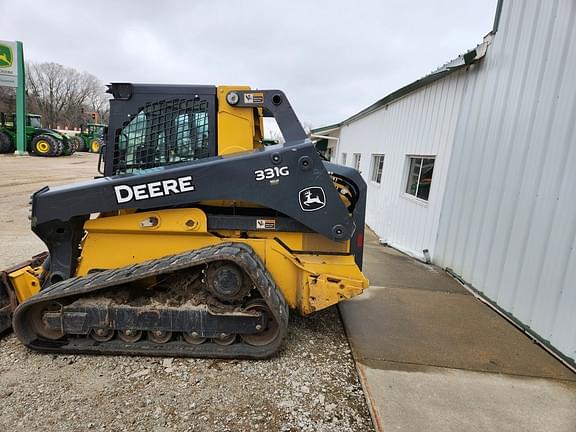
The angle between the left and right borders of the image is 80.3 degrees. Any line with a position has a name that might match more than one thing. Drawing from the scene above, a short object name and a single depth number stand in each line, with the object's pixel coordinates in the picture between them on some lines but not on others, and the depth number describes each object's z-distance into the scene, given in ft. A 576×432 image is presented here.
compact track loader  9.32
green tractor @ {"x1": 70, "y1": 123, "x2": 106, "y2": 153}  105.19
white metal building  11.26
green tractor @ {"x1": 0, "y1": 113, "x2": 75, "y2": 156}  72.73
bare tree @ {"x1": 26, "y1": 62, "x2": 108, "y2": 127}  212.64
